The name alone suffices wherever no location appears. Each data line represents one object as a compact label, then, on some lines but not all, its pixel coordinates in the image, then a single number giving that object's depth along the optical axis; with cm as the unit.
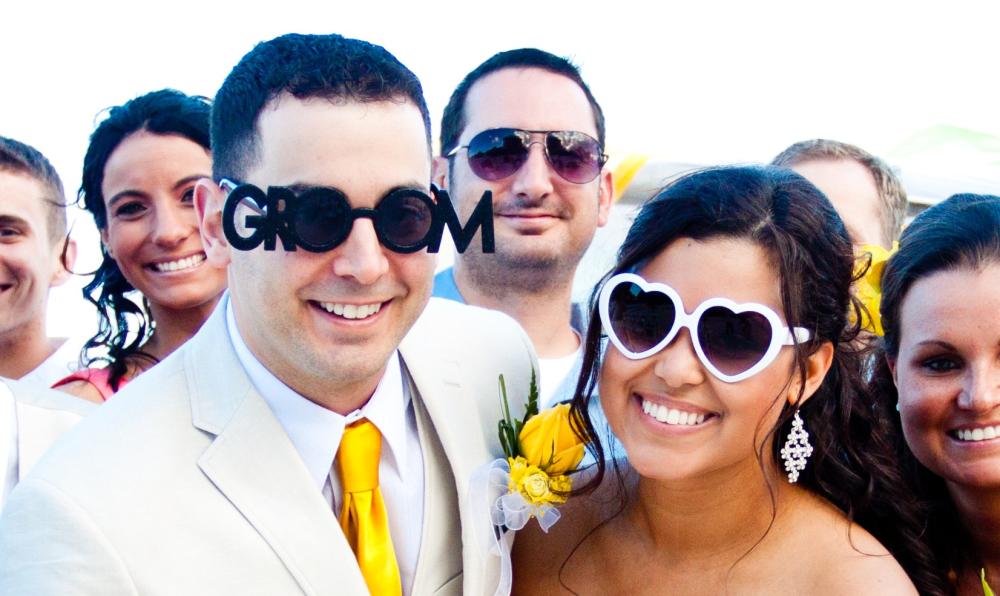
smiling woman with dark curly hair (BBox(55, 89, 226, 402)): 386
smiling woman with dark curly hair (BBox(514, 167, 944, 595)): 262
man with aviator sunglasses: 445
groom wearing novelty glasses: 222
